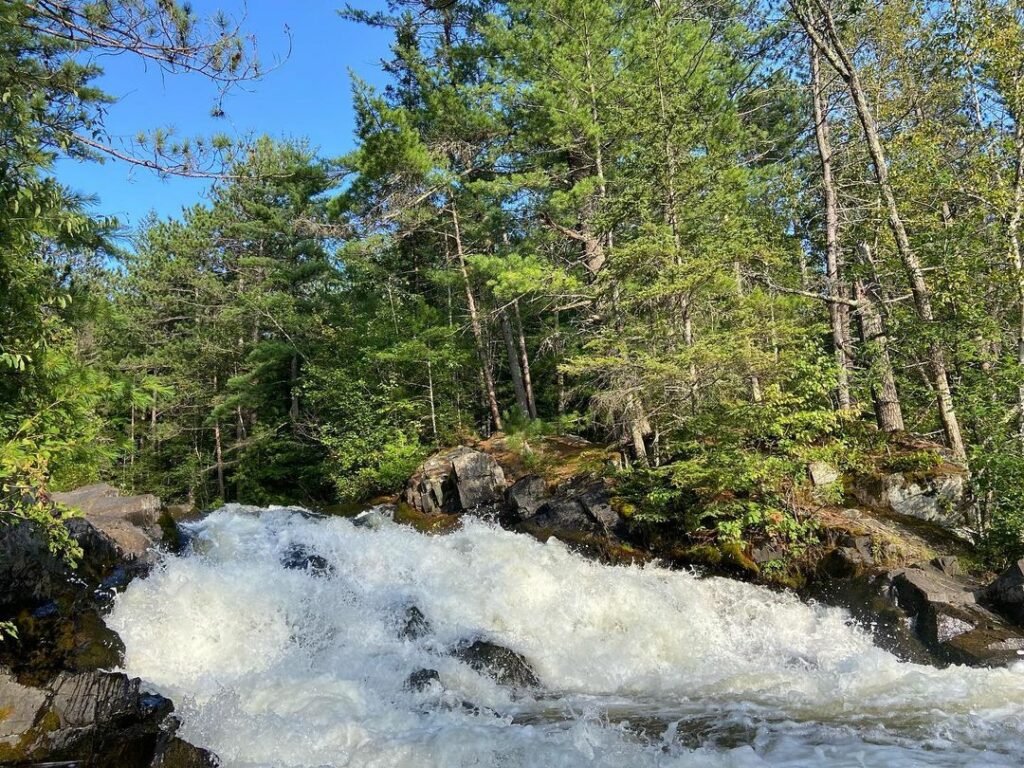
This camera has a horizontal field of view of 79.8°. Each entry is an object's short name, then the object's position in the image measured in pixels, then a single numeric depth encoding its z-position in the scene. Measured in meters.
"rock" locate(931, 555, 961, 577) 7.66
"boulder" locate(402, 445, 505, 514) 13.31
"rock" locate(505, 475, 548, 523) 11.98
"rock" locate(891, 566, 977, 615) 6.83
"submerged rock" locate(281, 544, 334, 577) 8.88
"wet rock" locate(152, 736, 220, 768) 4.27
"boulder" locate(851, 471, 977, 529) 8.92
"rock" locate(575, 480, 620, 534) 10.59
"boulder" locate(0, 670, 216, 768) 4.32
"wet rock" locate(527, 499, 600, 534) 10.80
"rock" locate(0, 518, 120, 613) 5.90
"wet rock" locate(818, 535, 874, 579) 7.99
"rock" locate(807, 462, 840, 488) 9.37
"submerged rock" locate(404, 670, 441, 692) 6.12
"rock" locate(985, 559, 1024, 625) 6.55
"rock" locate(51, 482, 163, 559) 8.18
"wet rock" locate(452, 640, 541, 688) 6.59
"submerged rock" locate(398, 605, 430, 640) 7.39
